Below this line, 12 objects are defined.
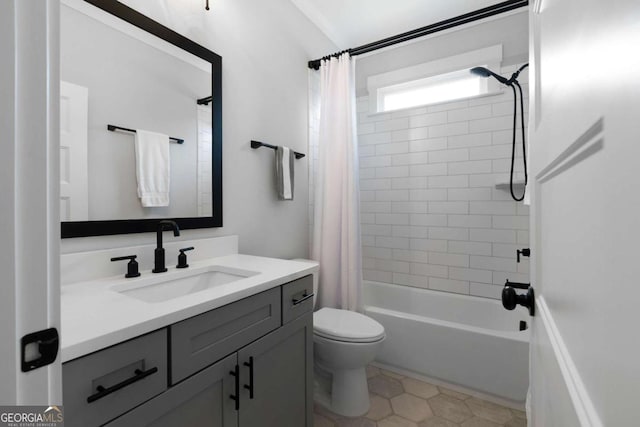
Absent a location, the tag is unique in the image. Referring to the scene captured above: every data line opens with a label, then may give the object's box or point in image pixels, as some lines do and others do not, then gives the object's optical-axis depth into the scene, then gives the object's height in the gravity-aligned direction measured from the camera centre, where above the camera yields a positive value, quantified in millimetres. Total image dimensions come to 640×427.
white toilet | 1587 -804
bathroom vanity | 636 -387
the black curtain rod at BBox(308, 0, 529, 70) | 1680 +1192
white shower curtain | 2051 +130
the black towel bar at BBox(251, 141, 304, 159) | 1799 +441
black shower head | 1839 +914
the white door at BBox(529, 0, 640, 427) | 205 +1
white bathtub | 1703 -860
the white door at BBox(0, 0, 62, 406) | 348 +28
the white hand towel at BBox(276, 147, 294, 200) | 1933 +280
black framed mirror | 1076 +436
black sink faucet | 1211 -165
